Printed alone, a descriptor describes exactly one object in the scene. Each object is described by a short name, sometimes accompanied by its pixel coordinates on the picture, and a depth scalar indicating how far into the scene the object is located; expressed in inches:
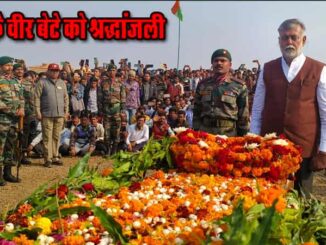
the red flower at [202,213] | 115.3
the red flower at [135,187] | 141.2
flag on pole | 776.9
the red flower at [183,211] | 117.8
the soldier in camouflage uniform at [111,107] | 456.8
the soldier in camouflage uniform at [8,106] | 310.5
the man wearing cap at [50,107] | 377.7
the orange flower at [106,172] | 162.4
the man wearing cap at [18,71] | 338.3
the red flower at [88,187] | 141.9
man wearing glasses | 169.2
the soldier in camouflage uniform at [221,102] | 214.4
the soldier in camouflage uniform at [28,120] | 405.7
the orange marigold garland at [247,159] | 160.2
